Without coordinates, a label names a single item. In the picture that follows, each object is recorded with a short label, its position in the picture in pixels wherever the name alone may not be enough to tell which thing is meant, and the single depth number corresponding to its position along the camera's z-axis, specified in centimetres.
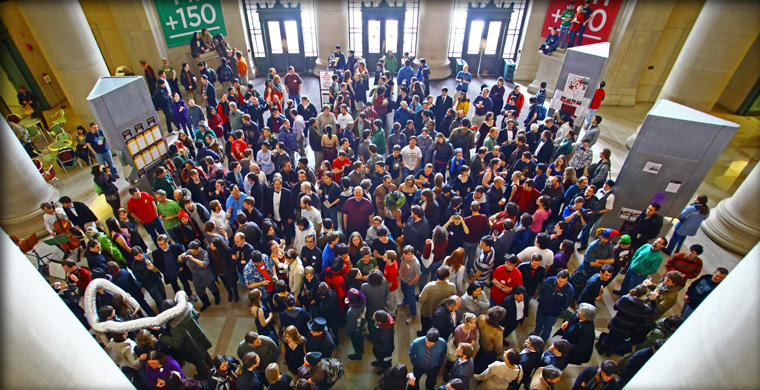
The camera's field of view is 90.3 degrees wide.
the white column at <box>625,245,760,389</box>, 176
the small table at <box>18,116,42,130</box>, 1163
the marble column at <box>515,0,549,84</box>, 1527
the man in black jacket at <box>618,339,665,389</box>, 424
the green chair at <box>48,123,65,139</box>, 1099
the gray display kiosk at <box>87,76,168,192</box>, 776
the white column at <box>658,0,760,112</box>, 907
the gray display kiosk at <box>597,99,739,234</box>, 680
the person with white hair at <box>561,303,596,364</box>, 446
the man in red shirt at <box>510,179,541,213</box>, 682
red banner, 1350
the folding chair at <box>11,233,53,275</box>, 646
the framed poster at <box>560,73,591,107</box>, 1034
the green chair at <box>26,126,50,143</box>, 1156
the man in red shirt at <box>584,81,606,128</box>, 1069
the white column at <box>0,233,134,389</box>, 183
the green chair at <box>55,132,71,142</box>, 1108
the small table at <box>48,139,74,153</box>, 1038
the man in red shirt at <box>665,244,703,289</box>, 553
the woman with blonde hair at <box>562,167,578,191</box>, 724
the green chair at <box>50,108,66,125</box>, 1105
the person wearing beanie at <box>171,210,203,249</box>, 619
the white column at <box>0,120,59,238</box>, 732
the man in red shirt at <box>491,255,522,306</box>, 514
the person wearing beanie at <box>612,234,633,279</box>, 575
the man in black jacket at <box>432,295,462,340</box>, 462
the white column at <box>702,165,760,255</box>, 733
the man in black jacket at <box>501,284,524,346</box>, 484
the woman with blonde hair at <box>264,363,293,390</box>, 396
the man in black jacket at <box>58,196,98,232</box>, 648
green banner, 1404
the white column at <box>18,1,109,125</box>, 950
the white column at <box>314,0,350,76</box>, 1529
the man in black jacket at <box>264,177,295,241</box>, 685
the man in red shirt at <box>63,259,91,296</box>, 517
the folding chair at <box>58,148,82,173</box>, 1033
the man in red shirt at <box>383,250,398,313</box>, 529
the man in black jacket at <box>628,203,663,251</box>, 645
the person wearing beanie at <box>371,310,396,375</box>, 448
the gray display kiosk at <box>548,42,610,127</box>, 1009
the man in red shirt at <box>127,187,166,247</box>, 668
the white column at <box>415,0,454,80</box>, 1525
